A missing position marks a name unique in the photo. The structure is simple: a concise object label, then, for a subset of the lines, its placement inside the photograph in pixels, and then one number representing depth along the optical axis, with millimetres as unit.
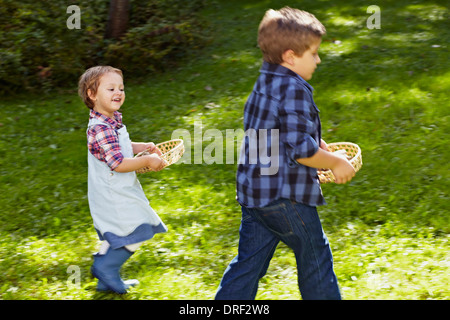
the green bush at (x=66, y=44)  15677
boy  5131
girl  6331
